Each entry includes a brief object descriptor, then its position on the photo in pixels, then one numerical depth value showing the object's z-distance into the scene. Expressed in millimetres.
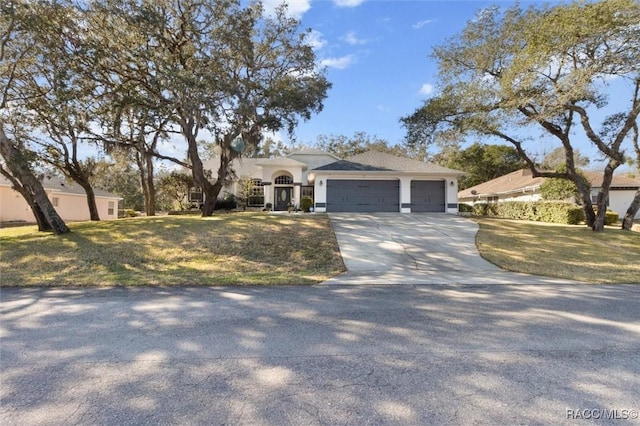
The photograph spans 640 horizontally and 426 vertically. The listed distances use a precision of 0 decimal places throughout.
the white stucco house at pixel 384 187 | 22297
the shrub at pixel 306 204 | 22953
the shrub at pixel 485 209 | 27841
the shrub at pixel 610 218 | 20766
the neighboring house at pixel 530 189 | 27344
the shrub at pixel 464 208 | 27409
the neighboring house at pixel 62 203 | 23766
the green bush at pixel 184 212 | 25141
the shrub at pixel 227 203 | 25750
